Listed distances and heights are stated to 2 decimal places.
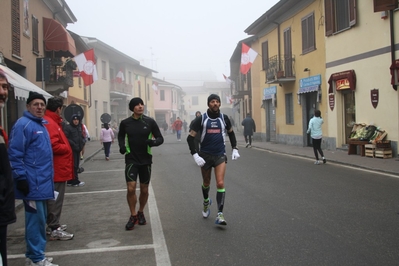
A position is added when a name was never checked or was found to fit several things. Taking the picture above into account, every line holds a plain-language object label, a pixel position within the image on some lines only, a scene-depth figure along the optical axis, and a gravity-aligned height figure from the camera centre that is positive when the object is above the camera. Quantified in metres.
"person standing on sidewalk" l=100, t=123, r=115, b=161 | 18.34 -0.07
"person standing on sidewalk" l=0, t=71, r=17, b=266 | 3.31 -0.40
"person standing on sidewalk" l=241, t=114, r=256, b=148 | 24.17 +0.21
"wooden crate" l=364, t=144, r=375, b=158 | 14.77 -0.78
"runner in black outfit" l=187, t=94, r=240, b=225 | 6.69 -0.16
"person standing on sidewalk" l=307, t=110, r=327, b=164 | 14.10 -0.09
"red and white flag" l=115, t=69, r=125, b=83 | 41.28 +5.13
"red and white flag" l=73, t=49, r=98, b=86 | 22.44 +3.50
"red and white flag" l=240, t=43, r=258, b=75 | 24.34 +3.90
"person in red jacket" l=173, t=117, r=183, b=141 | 34.16 +0.40
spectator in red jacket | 5.82 -0.39
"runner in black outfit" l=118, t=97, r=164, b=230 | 6.45 -0.17
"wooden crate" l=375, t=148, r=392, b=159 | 14.24 -0.85
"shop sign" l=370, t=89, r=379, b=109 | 15.17 +0.98
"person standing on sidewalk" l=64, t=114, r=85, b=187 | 10.30 +0.03
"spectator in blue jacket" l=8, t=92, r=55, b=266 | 4.61 -0.33
